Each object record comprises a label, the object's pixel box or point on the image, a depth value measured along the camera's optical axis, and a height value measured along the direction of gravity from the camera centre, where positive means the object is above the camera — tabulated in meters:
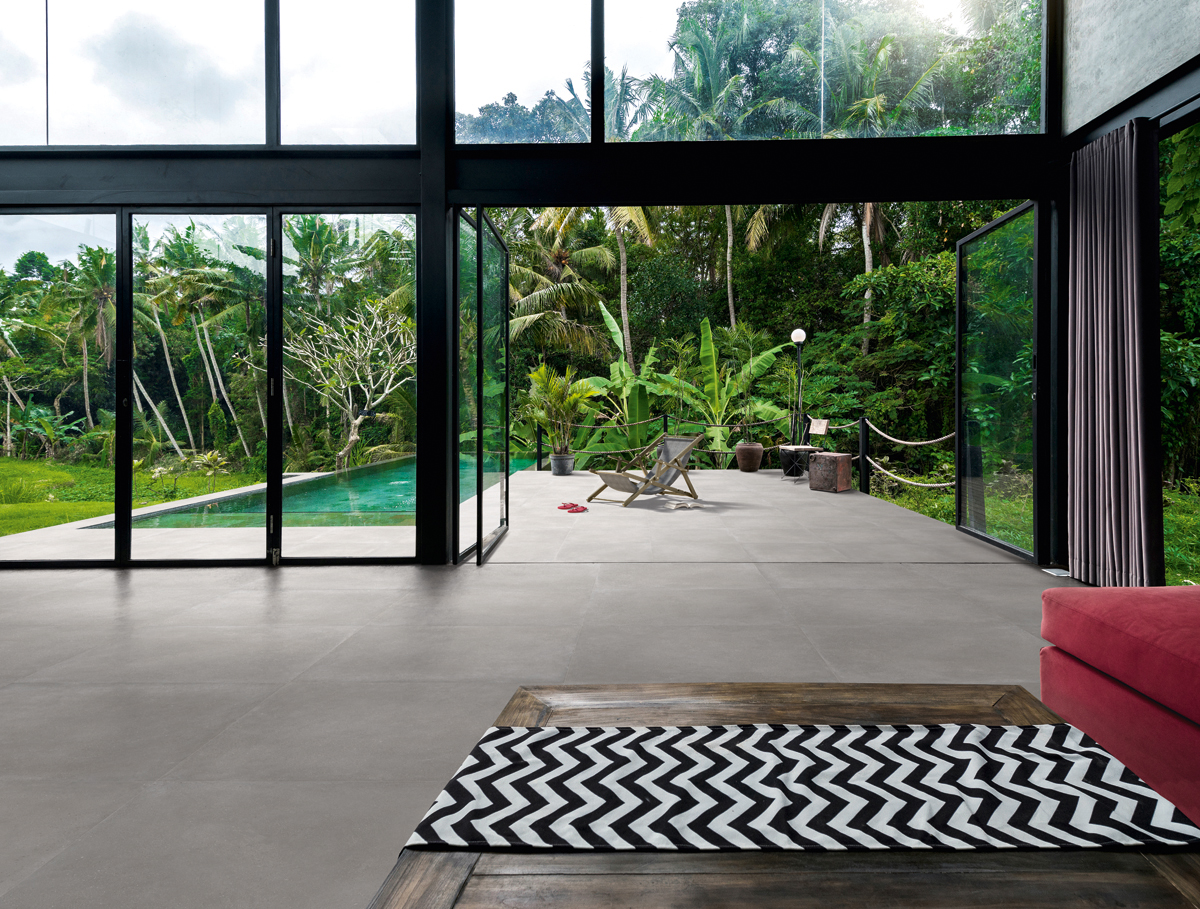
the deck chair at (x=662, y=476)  7.49 -0.18
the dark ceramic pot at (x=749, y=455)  10.52 +0.04
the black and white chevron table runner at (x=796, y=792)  1.11 -0.57
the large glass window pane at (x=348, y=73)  4.71 +2.44
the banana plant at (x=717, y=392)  10.65 +0.94
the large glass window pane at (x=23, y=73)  4.68 +2.44
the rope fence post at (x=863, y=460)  8.67 -0.03
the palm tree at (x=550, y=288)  14.72 +3.42
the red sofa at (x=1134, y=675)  1.57 -0.52
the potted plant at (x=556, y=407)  10.53 +0.73
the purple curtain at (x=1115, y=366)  3.60 +0.46
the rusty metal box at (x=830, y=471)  8.33 -0.15
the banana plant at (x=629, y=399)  10.86 +0.86
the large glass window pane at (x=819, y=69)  4.67 +2.47
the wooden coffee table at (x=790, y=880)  0.92 -0.55
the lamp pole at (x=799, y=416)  9.41 +0.58
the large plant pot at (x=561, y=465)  10.33 -0.10
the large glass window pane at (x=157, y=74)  4.71 +2.44
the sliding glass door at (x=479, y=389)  4.78 +0.47
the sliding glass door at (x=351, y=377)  4.79 +0.53
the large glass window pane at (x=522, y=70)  4.75 +2.48
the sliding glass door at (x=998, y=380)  4.85 +0.54
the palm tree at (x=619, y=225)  12.38 +4.27
